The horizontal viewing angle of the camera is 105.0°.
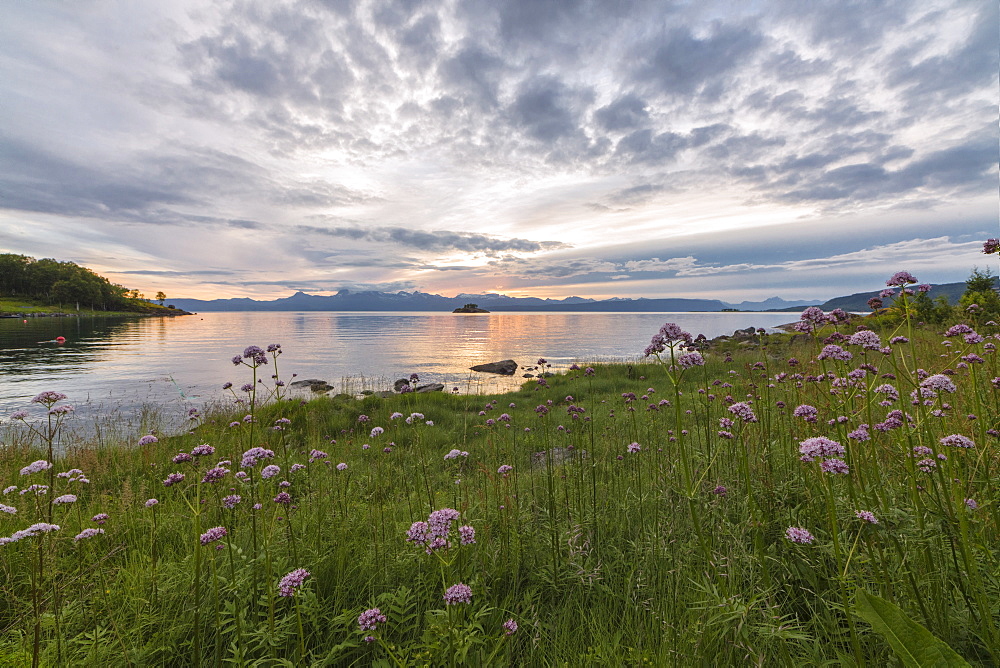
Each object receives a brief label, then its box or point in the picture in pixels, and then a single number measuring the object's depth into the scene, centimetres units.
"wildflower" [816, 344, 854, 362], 253
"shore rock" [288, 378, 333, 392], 2145
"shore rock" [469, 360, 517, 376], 3138
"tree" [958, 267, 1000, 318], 1195
